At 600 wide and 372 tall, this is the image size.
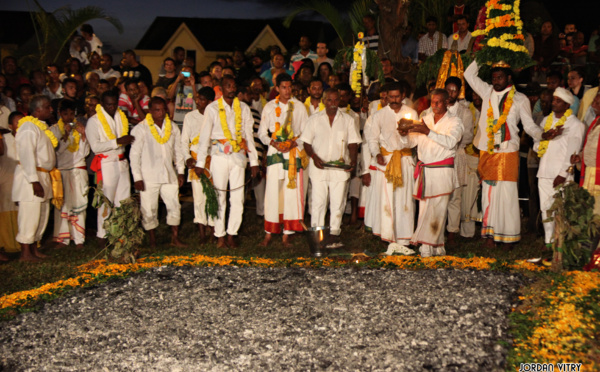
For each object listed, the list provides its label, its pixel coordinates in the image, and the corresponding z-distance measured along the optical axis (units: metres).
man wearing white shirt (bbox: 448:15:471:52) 13.58
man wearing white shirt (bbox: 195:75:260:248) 10.23
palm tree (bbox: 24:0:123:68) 16.86
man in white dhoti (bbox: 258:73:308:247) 10.42
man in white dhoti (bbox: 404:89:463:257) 9.06
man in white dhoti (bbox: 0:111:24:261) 10.35
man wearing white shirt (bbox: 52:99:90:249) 10.62
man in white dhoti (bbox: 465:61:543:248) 9.80
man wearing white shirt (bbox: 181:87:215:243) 10.64
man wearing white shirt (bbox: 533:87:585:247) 9.41
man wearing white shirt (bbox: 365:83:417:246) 9.72
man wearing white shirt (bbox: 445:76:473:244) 10.08
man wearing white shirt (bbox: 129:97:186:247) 10.38
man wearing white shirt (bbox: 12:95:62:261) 9.69
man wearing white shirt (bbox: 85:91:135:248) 10.29
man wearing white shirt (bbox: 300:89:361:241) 9.93
